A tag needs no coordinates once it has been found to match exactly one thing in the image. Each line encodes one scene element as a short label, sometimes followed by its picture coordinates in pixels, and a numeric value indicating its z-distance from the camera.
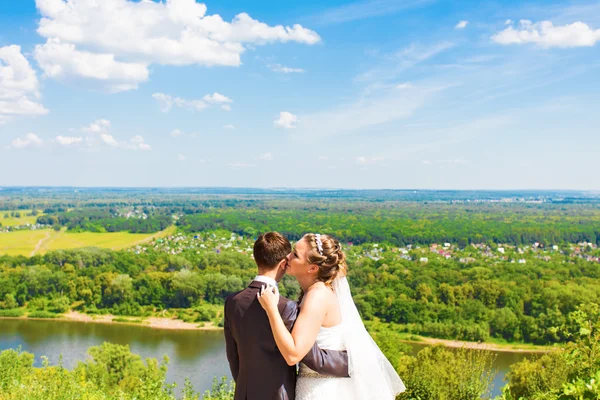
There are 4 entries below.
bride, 1.72
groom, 1.78
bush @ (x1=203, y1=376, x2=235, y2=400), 5.39
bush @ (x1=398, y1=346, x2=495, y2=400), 7.80
